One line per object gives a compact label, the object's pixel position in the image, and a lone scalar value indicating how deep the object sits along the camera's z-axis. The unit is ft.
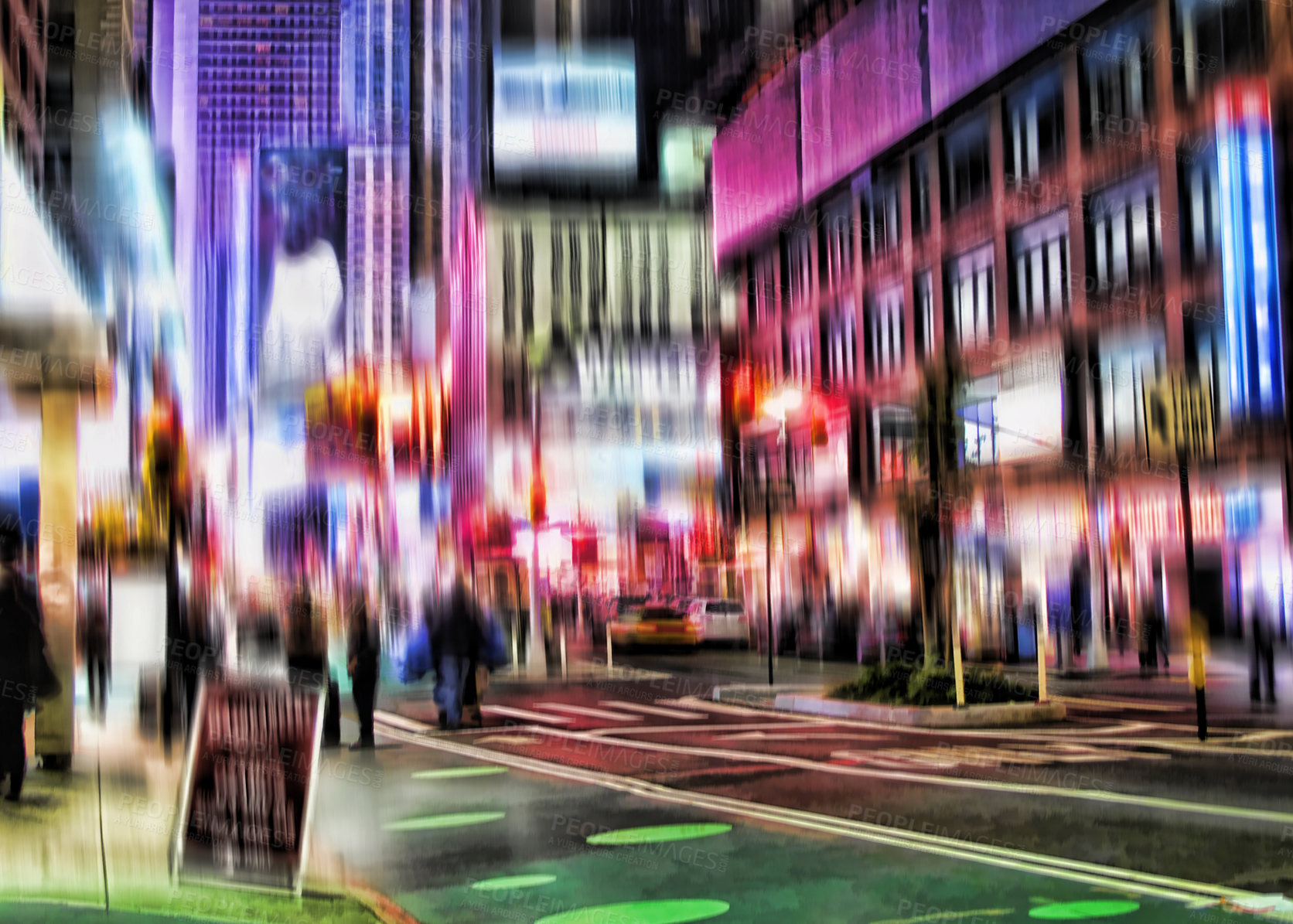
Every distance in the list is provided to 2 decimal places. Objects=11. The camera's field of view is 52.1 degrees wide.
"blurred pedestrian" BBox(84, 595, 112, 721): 54.34
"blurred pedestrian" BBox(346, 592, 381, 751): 44.24
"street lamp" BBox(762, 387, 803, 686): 76.95
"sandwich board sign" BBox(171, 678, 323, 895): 19.70
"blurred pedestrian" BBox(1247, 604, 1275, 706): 59.16
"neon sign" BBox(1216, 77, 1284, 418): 96.53
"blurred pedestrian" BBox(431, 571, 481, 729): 49.21
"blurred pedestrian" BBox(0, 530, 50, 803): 30.04
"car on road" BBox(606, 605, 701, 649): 113.60
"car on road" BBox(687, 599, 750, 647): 117.29
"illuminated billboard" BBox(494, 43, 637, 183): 248.11
